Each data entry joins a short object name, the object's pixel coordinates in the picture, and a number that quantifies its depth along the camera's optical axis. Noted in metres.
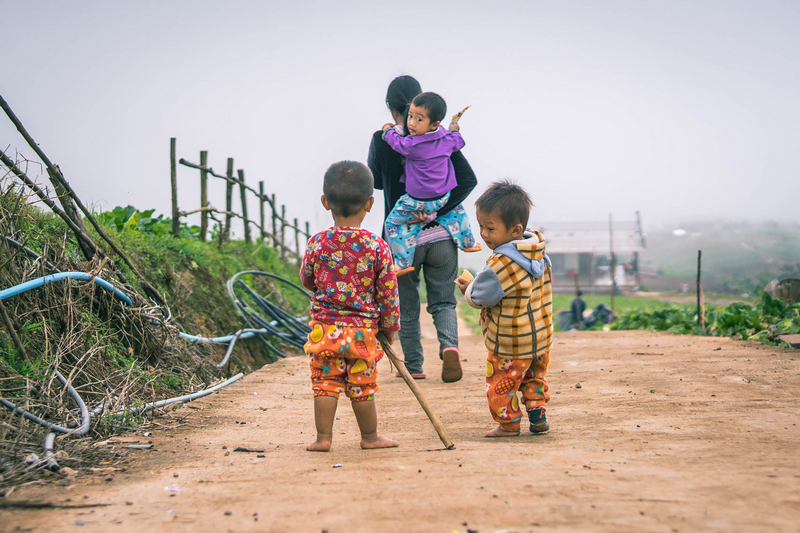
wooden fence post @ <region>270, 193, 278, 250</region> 13.56
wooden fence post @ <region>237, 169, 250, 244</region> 11.04
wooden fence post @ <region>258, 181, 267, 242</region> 12.60
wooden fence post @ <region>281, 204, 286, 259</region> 14.03
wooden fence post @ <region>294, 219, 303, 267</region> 16.22
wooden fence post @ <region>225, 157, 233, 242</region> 10.27
